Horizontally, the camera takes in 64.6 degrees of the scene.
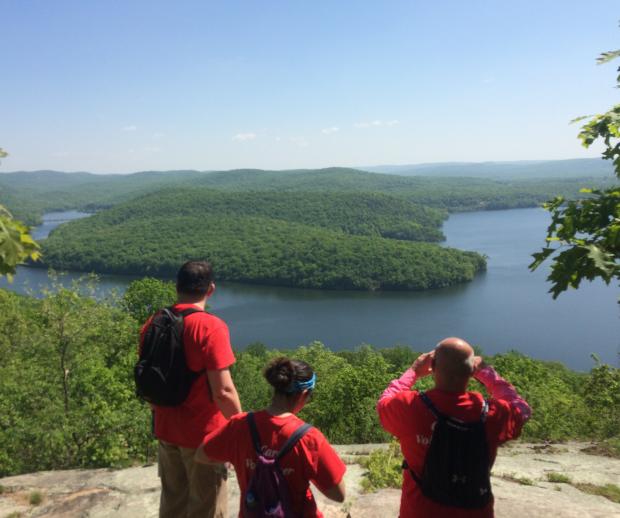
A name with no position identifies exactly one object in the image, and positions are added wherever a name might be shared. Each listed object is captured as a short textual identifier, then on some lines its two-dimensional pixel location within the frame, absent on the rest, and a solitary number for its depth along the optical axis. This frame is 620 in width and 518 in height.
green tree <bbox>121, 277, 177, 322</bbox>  25.06
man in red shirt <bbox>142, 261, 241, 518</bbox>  2.46
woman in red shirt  2.03
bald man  2.01
